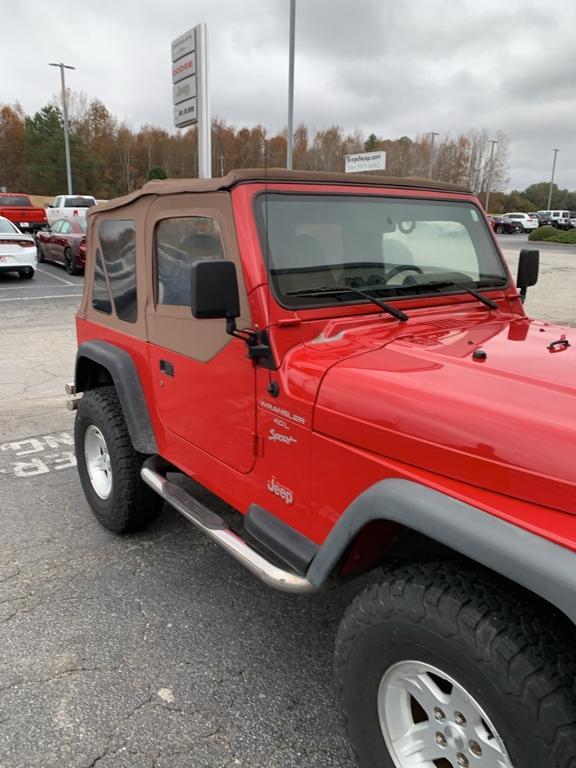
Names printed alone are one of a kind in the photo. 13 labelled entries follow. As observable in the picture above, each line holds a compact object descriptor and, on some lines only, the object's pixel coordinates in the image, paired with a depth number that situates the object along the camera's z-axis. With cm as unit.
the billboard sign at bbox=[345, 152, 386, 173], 1373
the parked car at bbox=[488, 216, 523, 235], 4310
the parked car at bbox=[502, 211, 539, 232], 4534
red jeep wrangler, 144
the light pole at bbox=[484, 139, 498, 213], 6409
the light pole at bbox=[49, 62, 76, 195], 3659
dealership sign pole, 948
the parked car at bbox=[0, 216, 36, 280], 1387
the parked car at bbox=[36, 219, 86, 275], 1521
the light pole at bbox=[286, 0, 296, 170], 1439
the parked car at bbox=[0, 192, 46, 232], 2395
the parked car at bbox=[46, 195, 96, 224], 2364
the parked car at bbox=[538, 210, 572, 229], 4869
